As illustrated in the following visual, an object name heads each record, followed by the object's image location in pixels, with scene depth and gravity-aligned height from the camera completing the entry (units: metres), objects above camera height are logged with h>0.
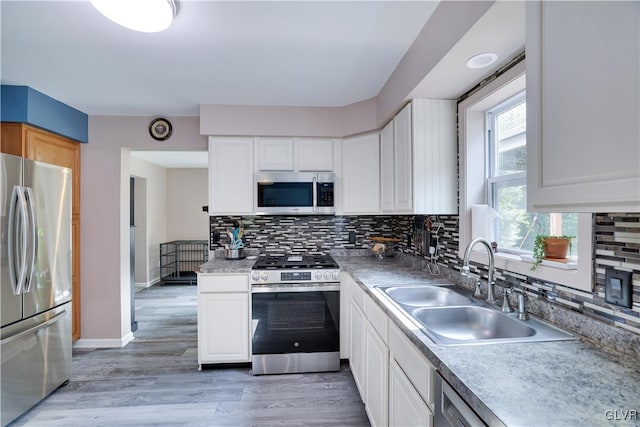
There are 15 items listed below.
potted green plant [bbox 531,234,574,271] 1.27 -0.16
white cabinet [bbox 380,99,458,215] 2.00 +0.38
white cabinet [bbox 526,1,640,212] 0.61 +0.25
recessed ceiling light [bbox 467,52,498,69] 1.44 +0.77
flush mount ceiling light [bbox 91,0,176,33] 1.35 +0.96
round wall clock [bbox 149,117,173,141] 3.07 +0.89
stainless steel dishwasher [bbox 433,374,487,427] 0.80 -0.58
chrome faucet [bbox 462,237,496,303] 1.38 -0.27
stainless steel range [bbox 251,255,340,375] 2.49 -0.92
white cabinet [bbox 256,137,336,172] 2.90 +0.58
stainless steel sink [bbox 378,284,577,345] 1.10 -0.49
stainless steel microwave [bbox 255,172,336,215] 2.84 +0.19
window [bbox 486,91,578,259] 1.54 +0.17
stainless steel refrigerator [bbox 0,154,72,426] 1.83 -0.48
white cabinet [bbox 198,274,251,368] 2.52 -0.92
